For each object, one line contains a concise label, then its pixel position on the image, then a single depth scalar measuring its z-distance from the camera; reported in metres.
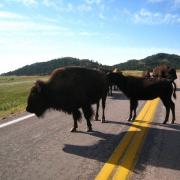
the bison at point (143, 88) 10.93
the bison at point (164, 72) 19.85
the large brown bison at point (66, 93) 8.63
